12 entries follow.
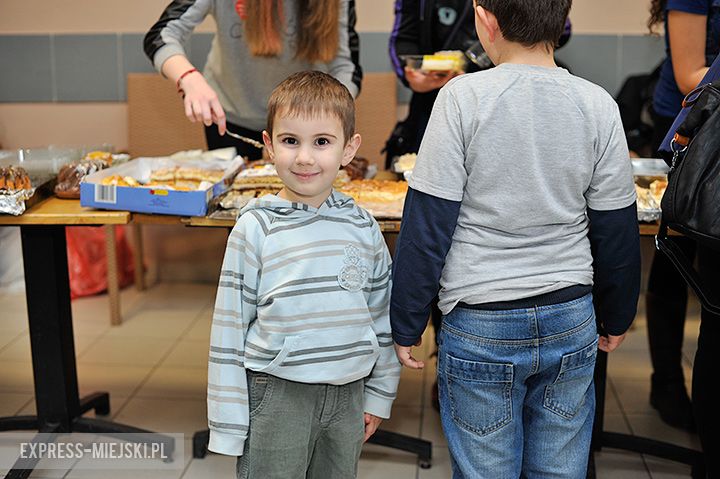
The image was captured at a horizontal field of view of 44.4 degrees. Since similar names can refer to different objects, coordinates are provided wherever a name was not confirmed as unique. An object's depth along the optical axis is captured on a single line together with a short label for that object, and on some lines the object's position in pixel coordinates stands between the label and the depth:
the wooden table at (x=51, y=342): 2.44
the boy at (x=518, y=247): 1.53
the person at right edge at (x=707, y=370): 1.88
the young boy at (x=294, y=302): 1.64
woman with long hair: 2.53
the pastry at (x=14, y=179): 2.13
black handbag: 1.62
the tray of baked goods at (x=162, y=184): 2.16
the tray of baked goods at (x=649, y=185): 2.13
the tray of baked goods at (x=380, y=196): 2.19
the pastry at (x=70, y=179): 2.32
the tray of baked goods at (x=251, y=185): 2.22
